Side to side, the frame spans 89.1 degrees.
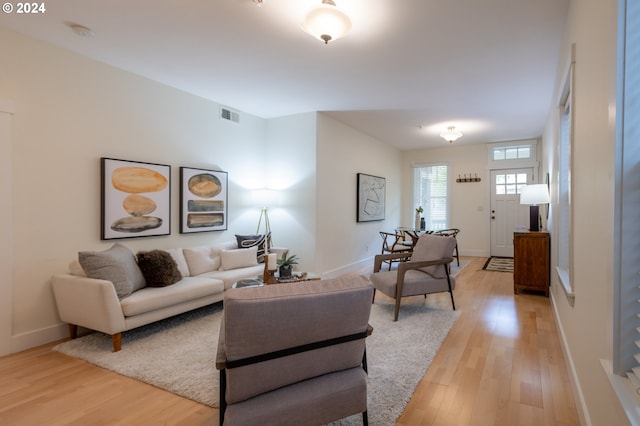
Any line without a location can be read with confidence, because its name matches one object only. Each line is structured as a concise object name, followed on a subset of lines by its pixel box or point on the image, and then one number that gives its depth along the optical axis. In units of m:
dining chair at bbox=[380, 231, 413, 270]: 6.06
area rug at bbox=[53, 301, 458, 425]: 2.19
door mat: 6.39
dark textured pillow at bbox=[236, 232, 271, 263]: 4.76
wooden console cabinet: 4.49
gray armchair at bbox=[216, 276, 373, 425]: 1.38
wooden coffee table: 3.21
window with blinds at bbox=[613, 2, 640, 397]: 1.08
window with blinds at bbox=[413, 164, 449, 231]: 8.46
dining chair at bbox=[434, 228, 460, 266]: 6.74
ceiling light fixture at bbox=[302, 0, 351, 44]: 2.43
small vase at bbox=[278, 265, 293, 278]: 3.38
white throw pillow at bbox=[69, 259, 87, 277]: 3.14
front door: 7.51
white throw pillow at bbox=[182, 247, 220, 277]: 4.08
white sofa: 2.82
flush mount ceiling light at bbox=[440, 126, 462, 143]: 6.19
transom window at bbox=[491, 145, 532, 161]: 7.49
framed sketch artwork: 6.60
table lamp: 4.59
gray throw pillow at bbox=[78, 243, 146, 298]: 2.94
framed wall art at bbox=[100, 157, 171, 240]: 3.53
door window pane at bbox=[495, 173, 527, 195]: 7.53
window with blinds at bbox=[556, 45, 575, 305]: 2.95
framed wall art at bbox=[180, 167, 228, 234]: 4.36
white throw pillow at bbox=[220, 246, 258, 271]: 4.34
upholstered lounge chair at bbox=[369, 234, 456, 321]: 3.69
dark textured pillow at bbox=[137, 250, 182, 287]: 3.37
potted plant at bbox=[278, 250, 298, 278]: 3.38
